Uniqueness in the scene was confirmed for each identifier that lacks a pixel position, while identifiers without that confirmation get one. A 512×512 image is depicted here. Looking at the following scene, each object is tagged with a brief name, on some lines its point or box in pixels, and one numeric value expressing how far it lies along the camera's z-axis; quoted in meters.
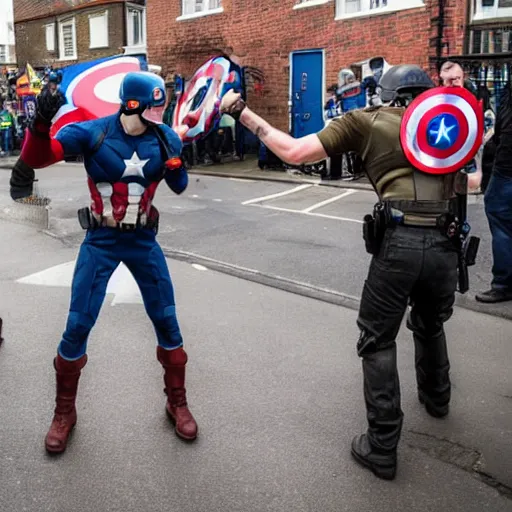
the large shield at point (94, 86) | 3.83
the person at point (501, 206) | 6.13
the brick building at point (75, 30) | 25.31
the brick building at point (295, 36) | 14.25
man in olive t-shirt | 3.35
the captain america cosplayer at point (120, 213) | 3.51
